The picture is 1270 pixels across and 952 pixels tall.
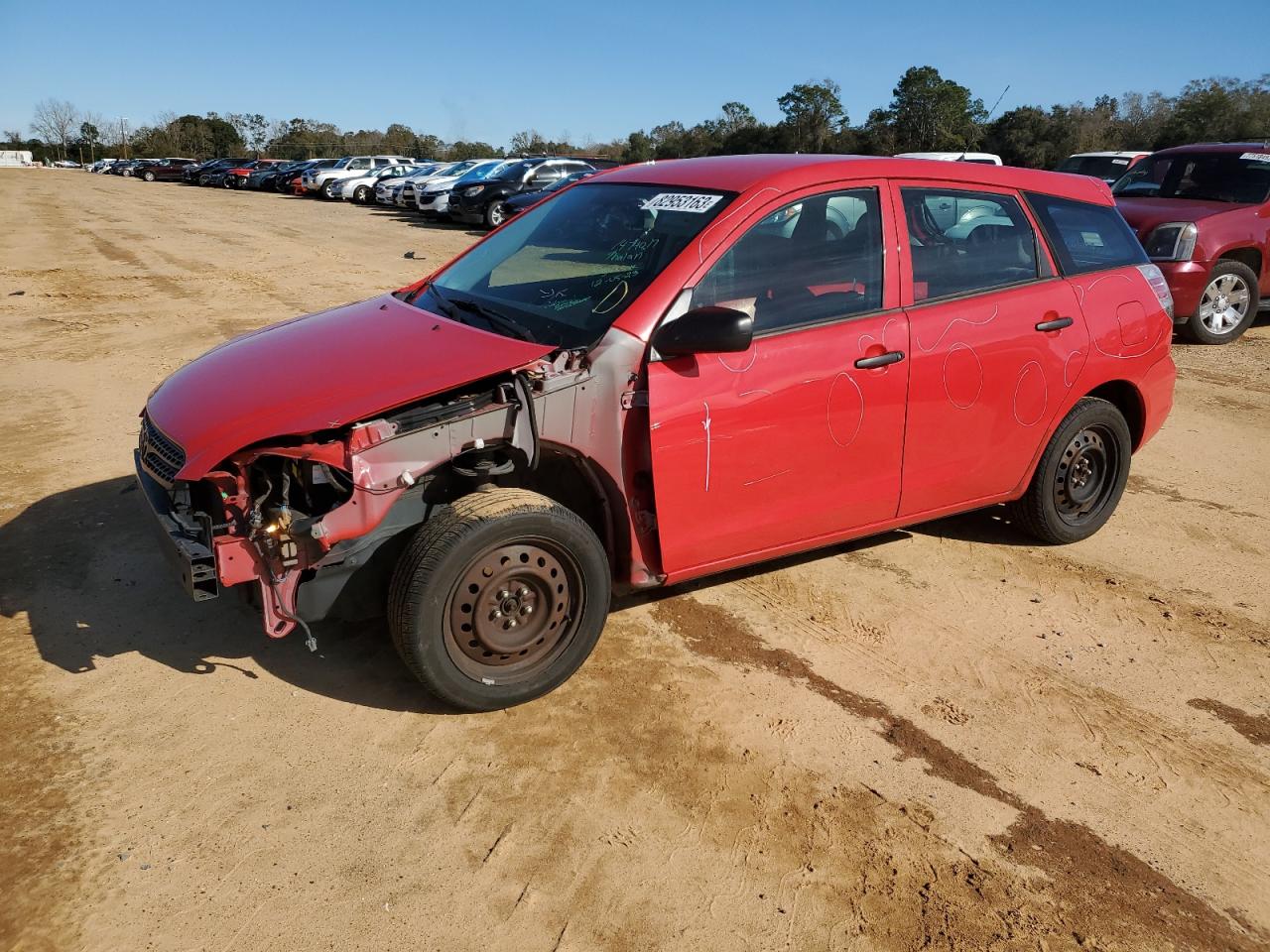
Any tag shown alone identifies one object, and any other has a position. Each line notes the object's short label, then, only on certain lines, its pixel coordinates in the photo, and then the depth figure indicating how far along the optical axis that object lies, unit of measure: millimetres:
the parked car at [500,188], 22219
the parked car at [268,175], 41938
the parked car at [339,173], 35438
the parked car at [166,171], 55000
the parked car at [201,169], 49500
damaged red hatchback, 3184
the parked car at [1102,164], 16625
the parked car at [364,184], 34312
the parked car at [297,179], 37812
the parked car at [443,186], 24192
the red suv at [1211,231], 9766
